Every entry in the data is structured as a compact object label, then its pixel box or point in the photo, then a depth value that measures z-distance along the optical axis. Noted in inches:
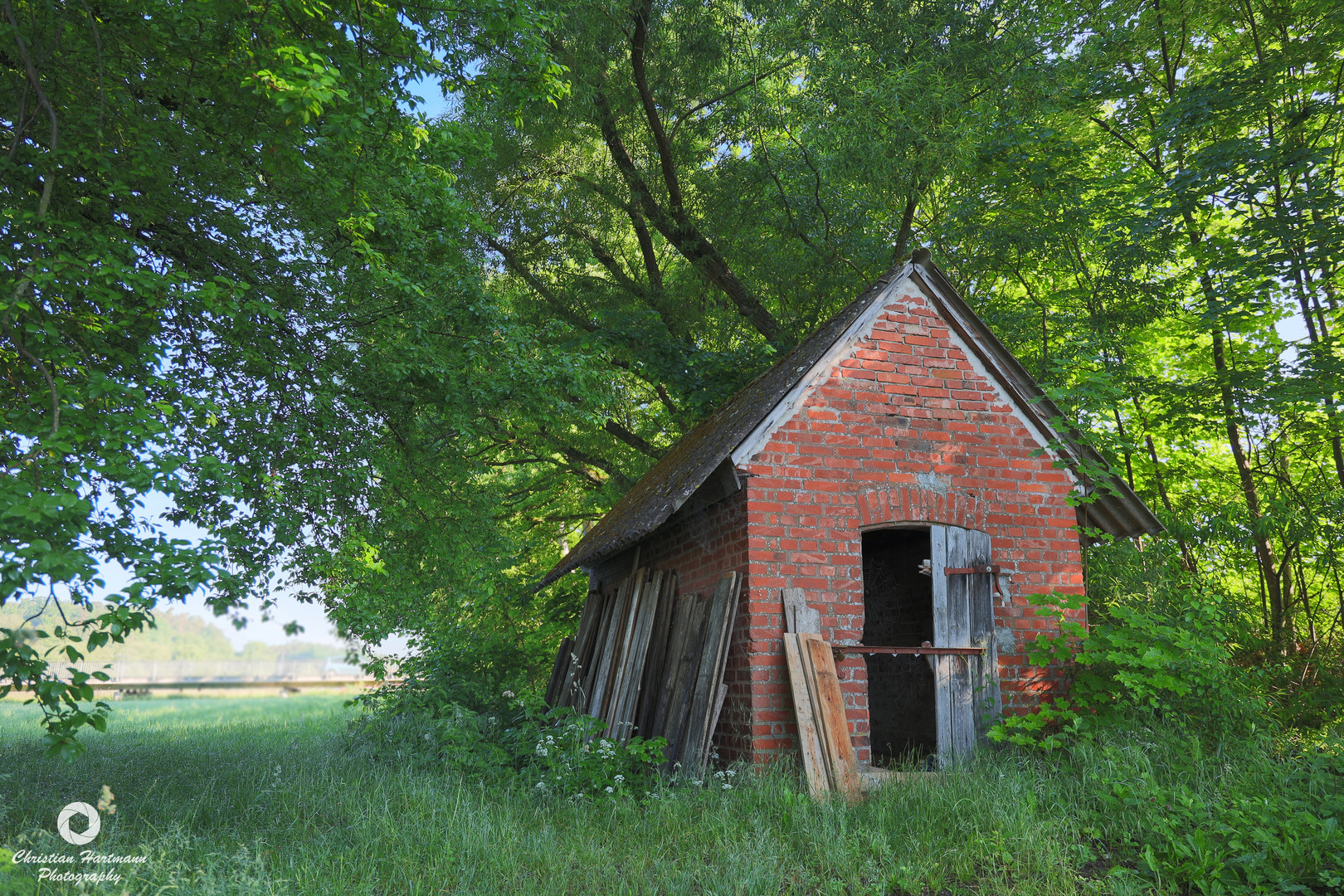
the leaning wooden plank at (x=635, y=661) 335.3
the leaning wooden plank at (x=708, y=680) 289.7
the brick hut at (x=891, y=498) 296.0
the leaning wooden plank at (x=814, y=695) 268.2
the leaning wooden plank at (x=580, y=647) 433.7
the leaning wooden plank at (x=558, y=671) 468.1
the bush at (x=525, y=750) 283.1
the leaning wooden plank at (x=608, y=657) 368.8
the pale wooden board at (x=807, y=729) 263.3
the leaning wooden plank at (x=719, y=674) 288.4
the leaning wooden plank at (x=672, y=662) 321.4
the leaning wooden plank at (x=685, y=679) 301.3
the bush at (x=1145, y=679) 279.1
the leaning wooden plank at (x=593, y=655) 401.7
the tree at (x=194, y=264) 200.1
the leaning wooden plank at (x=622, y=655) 351.7
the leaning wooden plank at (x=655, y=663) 335.9
